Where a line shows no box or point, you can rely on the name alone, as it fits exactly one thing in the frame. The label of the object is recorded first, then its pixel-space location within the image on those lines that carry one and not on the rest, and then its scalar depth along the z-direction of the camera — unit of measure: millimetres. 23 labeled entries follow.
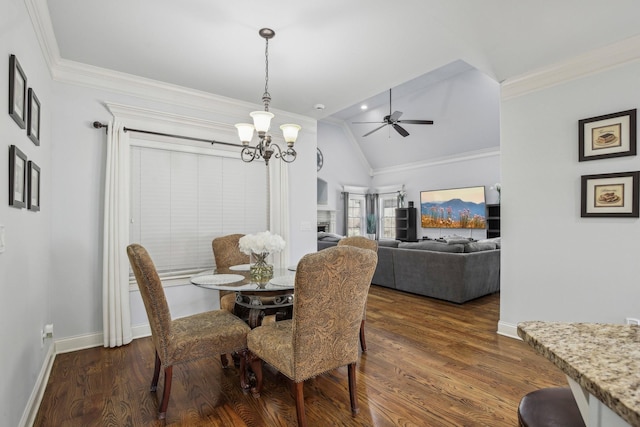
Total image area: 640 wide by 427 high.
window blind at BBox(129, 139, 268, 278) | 3305
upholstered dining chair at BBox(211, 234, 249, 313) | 3324
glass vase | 2509
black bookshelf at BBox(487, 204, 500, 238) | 7371
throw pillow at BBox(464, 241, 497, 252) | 4454
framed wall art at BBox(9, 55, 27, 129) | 1572
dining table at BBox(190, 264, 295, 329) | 2234
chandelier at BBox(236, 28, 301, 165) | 2480
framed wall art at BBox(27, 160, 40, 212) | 1964
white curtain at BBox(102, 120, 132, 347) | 2992
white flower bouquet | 2490
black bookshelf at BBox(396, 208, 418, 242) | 9086
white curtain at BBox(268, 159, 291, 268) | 4098
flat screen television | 7875
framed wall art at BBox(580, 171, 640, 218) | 2520
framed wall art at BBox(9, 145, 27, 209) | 1594
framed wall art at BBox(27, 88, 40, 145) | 1952
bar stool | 732
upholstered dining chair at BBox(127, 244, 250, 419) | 1894
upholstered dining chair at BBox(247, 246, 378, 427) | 1671
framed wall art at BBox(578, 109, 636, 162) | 2527
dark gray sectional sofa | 4297
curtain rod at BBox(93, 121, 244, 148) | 3013
